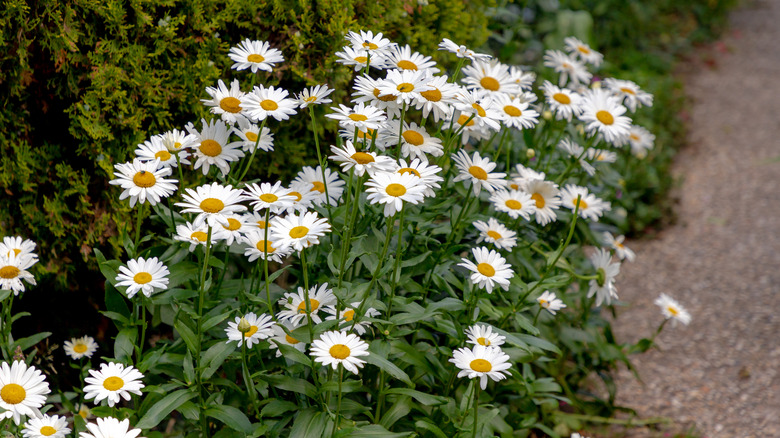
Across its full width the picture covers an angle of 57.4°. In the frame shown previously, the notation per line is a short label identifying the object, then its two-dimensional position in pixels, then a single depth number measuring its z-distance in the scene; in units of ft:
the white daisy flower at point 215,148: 6.47
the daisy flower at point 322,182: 7.07
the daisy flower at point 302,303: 6.16
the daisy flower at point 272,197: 5.57
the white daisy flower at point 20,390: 5.62
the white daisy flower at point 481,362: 5.71
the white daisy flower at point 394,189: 5.44
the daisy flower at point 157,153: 6.38
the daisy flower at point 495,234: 7.11
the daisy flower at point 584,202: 8.36
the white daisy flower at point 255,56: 6.57
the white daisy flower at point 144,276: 5.90
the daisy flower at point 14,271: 6.21
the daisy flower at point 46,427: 5.76
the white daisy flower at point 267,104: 6.00
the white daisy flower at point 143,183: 5.88
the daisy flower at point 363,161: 5.63
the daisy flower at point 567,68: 9.66
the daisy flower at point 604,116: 8.07
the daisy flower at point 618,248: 9.39
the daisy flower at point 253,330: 5.92
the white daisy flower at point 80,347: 7.43
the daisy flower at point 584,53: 10.24
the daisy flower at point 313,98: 6.26
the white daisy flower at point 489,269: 6.42
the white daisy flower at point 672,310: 9.60
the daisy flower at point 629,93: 9.21
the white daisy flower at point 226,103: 6.37
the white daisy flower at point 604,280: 8.01
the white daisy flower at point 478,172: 6.78
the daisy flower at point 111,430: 5.46
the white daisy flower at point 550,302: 7.68
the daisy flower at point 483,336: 6.14
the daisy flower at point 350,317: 5.96
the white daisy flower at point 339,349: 5.37
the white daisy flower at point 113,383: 5.56
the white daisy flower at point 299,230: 5.48
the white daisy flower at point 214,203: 5.46
